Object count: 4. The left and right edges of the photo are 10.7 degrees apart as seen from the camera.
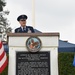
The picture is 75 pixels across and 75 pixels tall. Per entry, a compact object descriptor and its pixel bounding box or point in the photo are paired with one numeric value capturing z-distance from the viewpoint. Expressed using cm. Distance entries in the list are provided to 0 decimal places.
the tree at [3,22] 3074
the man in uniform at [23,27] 1034
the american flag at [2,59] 1048
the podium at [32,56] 1028
